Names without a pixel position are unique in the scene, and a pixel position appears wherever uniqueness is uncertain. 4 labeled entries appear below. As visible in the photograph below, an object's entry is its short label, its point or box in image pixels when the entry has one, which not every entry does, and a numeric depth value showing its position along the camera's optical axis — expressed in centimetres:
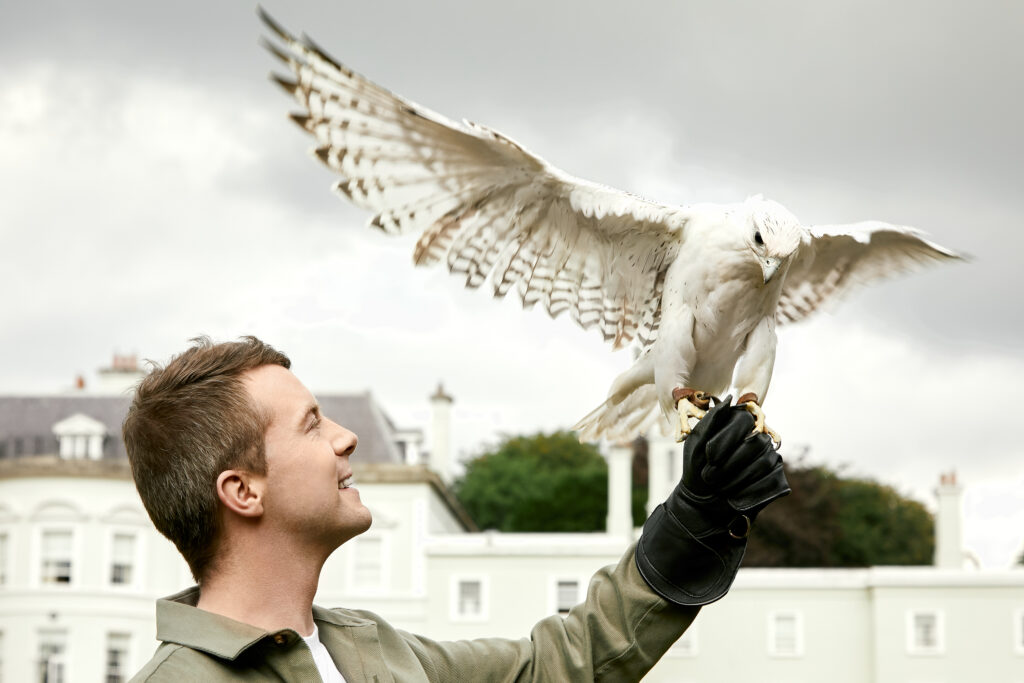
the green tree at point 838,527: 3703
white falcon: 338
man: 256
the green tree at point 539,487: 4222
